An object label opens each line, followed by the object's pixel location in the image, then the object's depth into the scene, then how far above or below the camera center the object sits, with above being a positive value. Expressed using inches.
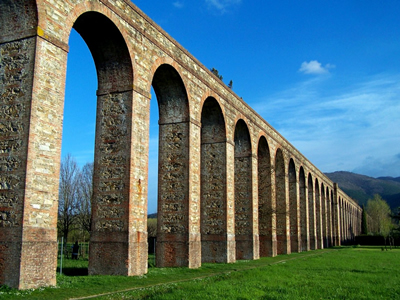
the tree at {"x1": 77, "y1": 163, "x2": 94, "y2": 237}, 1154.7 +65.4
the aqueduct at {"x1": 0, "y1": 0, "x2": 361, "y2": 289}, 389.7 +101.1
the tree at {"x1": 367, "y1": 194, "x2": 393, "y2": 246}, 2171.9 +81.7
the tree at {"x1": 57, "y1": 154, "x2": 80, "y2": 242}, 1094.4 +58.0
